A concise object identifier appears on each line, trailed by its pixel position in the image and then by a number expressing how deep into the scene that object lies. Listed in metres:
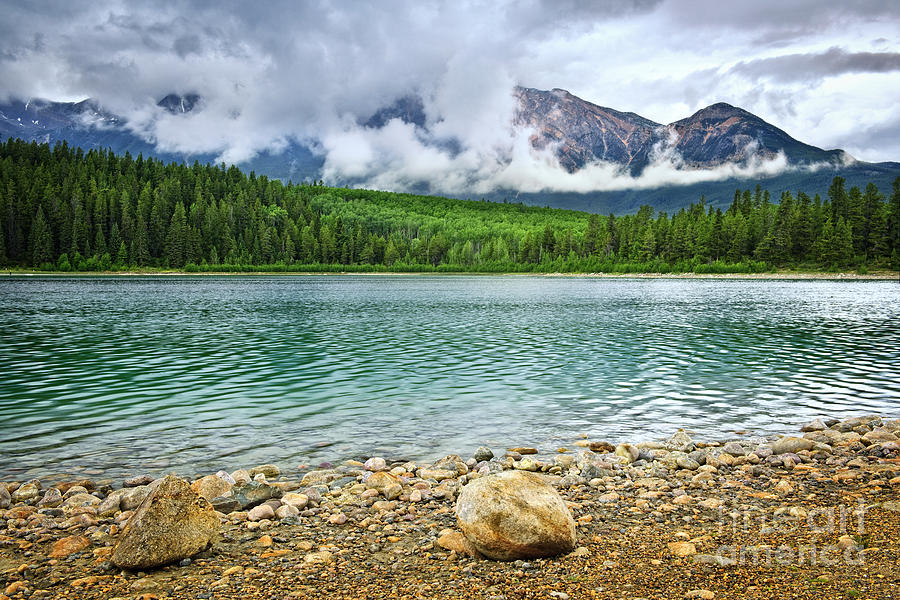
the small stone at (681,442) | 14.90
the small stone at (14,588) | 7.27
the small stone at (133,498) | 10.72
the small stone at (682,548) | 8.16
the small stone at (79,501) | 10.93
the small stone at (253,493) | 10.91
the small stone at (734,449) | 14.24
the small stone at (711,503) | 10.34
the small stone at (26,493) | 11.39
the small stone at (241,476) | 12.52
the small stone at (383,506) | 10.66
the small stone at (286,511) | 10.18
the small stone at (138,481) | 12.52
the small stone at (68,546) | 8.62
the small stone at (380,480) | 11.91
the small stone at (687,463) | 13.16
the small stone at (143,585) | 7.52
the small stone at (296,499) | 10.78
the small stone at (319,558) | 8.28
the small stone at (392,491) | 11.30
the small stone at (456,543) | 8.48
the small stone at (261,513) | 10.20
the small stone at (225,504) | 10.59
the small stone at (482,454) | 14.37
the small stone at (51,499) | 11.00
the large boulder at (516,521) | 8.11
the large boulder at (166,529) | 8.04
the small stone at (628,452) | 14.07
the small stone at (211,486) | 11.35
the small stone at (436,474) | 12.71
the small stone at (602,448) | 15.39
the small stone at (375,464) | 13.64
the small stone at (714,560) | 7.71
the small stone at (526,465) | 13.50
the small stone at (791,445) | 14.16
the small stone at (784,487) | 11.05
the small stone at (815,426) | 17.25
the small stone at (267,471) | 13.22
